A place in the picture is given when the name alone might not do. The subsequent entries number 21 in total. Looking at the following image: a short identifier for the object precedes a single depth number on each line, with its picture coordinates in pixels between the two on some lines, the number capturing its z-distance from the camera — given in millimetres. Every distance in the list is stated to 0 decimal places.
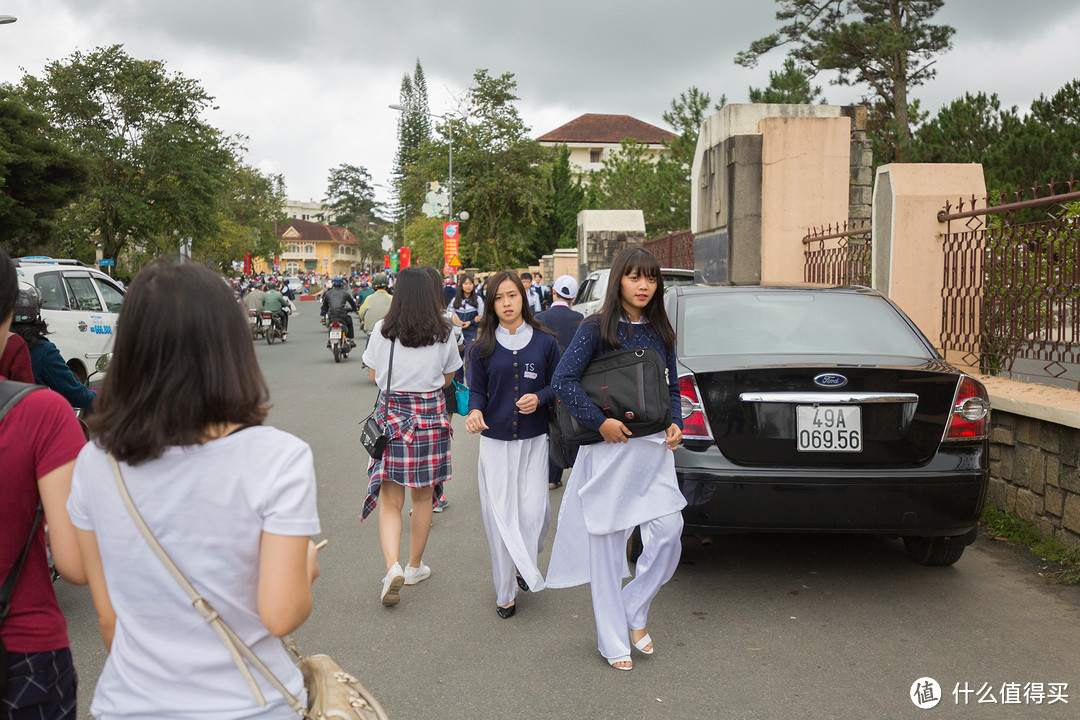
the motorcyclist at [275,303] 25562
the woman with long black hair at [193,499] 1769
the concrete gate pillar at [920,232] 8055
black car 4668
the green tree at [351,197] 136500
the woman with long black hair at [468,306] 10709
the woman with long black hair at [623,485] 4145
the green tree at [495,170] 38625
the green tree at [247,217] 57281
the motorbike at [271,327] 25703
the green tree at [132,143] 34312
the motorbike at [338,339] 19750
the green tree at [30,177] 25000
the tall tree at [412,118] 94250
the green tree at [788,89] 27109
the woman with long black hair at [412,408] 5211
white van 11602
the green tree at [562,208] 48406
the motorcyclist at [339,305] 19859
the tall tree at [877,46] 28391
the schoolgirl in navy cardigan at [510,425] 4844
